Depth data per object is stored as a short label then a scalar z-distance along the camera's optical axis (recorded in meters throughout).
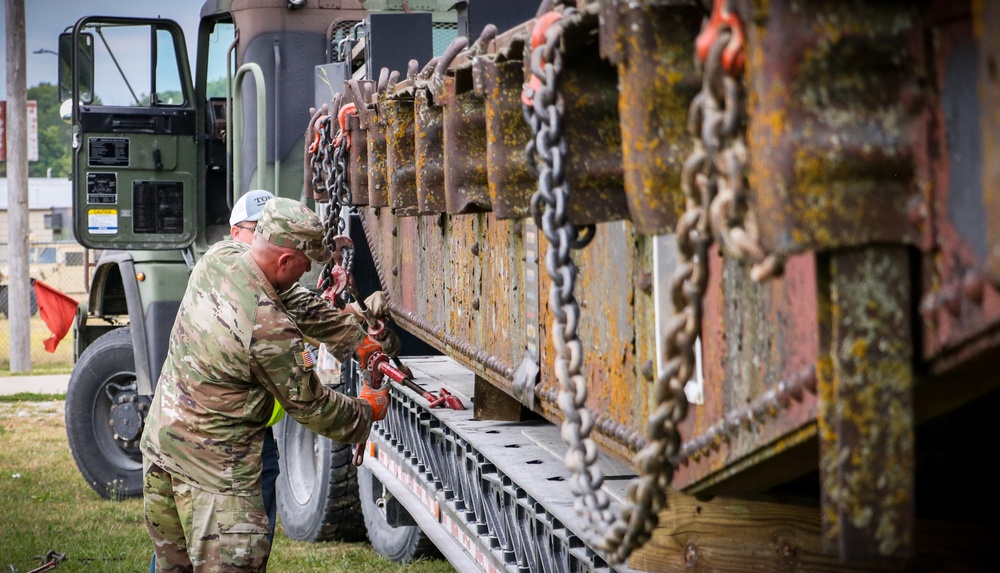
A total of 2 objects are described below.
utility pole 21.86
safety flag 17.43
